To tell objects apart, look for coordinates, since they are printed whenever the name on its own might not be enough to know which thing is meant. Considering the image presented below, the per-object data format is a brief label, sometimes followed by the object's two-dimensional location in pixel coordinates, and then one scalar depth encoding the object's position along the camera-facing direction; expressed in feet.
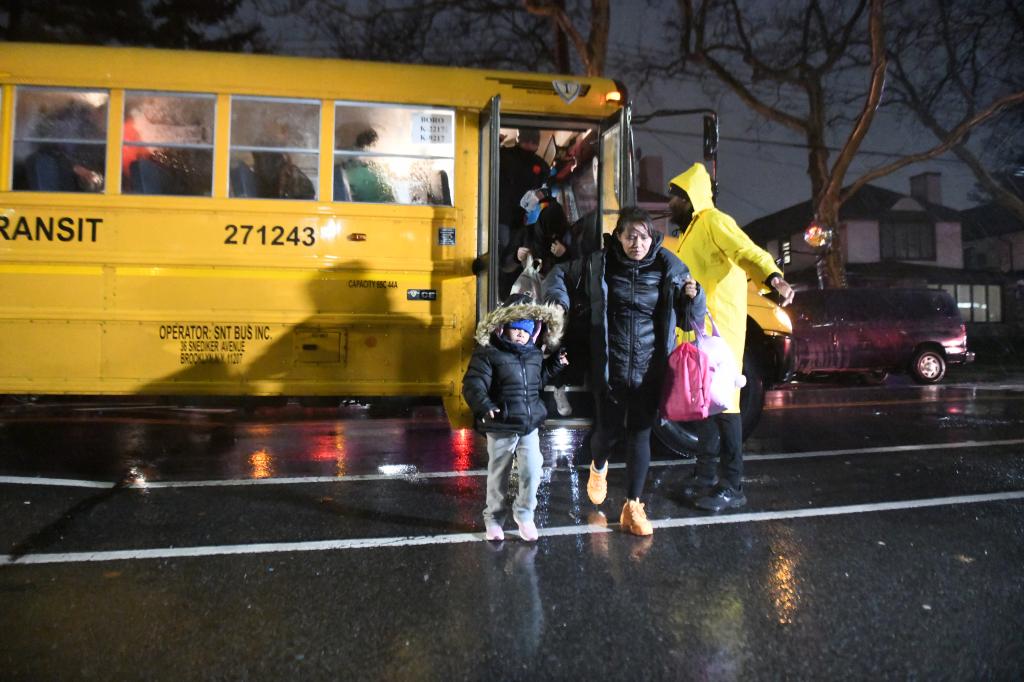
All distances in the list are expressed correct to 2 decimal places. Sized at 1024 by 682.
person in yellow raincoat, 13.91
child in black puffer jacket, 11.70
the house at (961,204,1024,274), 117.29
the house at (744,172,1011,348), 99.76
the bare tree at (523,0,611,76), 49.90
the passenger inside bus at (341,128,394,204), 17.03
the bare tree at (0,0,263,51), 54.60
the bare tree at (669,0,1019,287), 58.44
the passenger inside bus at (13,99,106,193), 16.38
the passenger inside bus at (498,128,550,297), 20.79
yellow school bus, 16.35
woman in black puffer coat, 12.28
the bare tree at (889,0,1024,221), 62.49
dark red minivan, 41.14
